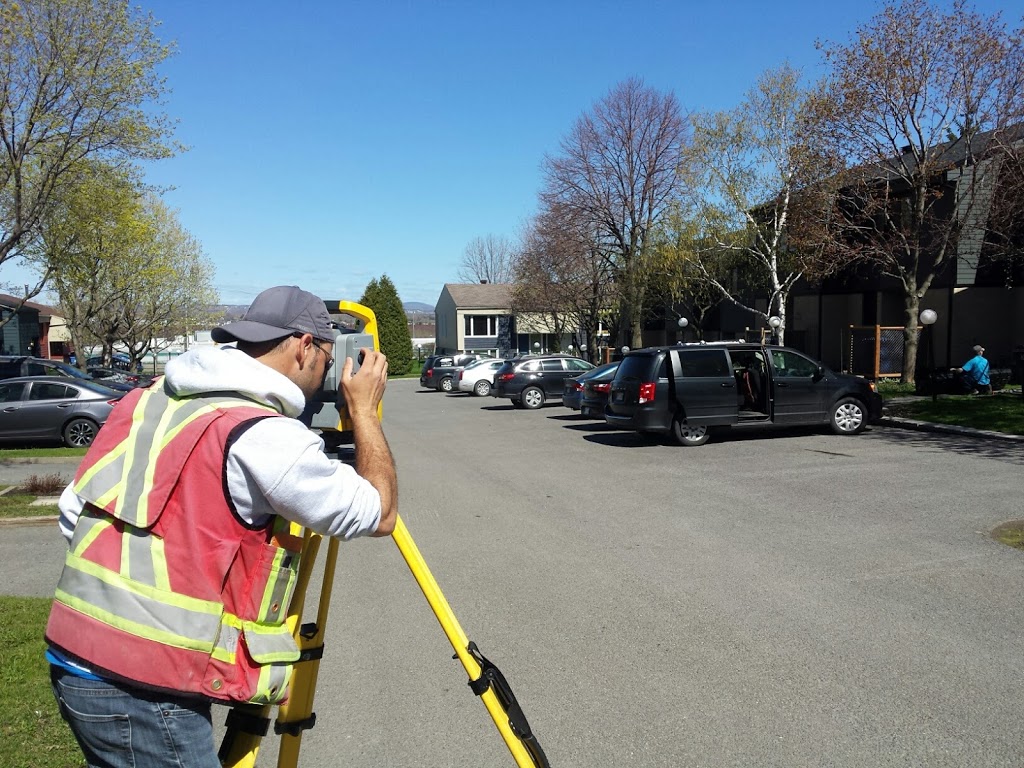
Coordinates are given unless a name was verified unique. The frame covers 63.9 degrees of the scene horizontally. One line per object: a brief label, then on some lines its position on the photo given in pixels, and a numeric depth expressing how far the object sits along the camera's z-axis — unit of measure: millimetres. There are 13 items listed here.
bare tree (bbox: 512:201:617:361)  40250
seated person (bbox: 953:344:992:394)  20031
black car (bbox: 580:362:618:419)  17375
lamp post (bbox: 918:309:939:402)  18656
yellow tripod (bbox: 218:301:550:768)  2426
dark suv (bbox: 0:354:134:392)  23219
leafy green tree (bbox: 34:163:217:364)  19969
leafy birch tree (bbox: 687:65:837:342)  25241
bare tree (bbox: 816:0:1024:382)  19469
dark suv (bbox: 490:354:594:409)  24844
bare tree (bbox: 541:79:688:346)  38625
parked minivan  14422
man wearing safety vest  1850
